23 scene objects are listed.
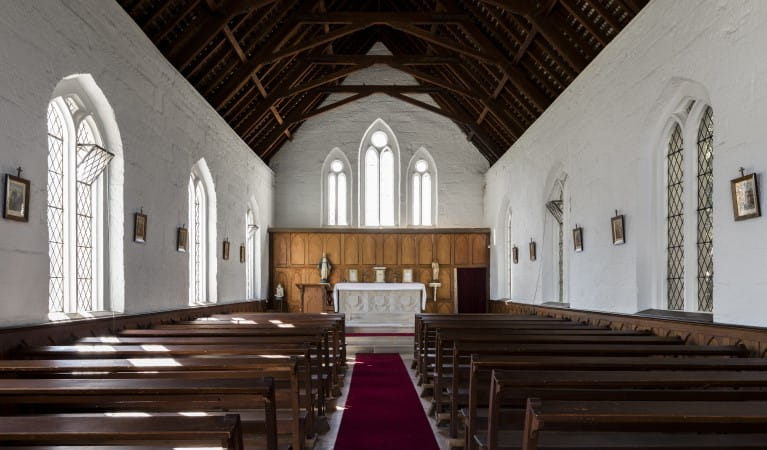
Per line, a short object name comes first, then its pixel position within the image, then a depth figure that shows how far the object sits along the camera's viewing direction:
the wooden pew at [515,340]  6.90
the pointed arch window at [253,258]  19.23
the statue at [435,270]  21.19
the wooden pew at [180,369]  4.18
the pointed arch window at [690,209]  8.27
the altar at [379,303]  16.97
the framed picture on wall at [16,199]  6.32
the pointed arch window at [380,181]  22.33
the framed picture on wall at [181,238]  11.76
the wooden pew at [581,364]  4.54
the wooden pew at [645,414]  2.62
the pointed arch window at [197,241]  13.76
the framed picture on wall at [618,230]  9.82
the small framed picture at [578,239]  11.73
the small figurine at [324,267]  20.78
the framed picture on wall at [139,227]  9.76
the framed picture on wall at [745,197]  6.31
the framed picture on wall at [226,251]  15.32
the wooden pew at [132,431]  2.31
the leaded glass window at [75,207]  8.21
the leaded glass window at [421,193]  22.41
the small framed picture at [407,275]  21.25
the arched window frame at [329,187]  22.30
